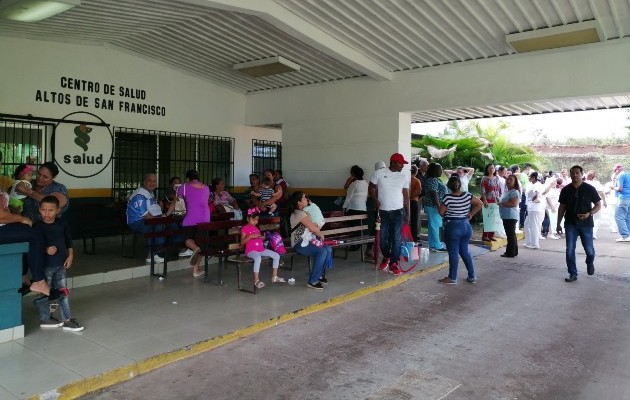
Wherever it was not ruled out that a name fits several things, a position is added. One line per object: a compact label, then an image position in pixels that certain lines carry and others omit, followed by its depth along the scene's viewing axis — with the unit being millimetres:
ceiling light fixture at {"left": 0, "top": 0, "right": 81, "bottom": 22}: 6402
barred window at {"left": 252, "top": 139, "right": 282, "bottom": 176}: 13359
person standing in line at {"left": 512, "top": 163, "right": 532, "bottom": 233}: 11617
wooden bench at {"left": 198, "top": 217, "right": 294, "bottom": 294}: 6184
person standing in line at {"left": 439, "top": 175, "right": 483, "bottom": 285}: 6902
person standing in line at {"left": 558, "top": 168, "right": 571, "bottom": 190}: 12812
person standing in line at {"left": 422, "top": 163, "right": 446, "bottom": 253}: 9070
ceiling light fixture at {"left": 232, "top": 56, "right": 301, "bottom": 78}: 9664
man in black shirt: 7055
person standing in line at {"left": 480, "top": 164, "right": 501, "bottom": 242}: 9711
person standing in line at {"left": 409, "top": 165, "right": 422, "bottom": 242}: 9664
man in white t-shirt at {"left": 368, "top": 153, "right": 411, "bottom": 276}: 7274
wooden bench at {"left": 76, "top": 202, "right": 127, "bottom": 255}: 8180
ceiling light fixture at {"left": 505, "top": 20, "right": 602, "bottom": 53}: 7125
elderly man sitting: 7262
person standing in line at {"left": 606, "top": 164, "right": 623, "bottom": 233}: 11772
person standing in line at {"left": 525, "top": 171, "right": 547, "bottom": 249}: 10117
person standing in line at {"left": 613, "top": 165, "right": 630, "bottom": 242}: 11375
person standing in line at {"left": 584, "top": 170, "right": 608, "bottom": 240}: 12202
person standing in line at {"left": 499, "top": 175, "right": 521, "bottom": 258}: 8750
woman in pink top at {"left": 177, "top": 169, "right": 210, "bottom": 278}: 6973
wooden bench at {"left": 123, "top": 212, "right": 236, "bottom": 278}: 6832
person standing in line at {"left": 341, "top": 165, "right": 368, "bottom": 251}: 8766
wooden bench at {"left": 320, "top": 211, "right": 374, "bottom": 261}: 7371
